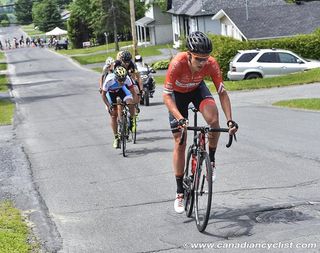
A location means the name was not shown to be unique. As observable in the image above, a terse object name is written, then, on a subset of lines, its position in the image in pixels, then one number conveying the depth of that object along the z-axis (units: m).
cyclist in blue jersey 12.88
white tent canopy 102.66
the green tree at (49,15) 127.31
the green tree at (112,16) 74.31
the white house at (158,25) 73.31
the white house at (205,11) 56.25
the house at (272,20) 42.41
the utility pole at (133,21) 47.06
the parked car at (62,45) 95.06
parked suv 29.23
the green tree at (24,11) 167.88
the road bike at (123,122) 12.61
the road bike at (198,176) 6.67
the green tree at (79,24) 86.00
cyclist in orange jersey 6.72
